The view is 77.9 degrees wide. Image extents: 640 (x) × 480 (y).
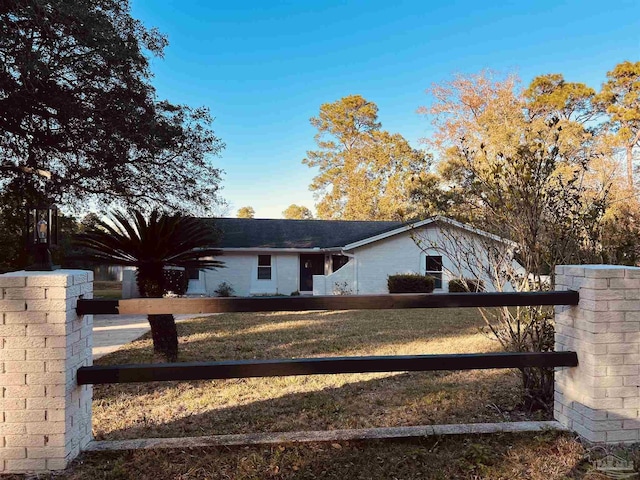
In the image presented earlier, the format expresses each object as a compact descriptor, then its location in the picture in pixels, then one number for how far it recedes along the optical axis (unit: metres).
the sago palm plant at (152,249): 5.87
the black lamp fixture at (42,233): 2.56
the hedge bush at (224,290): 18.35
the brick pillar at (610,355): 2.62
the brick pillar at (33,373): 2.30
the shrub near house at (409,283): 15.82
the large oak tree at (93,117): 8.41
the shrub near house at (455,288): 15.86
